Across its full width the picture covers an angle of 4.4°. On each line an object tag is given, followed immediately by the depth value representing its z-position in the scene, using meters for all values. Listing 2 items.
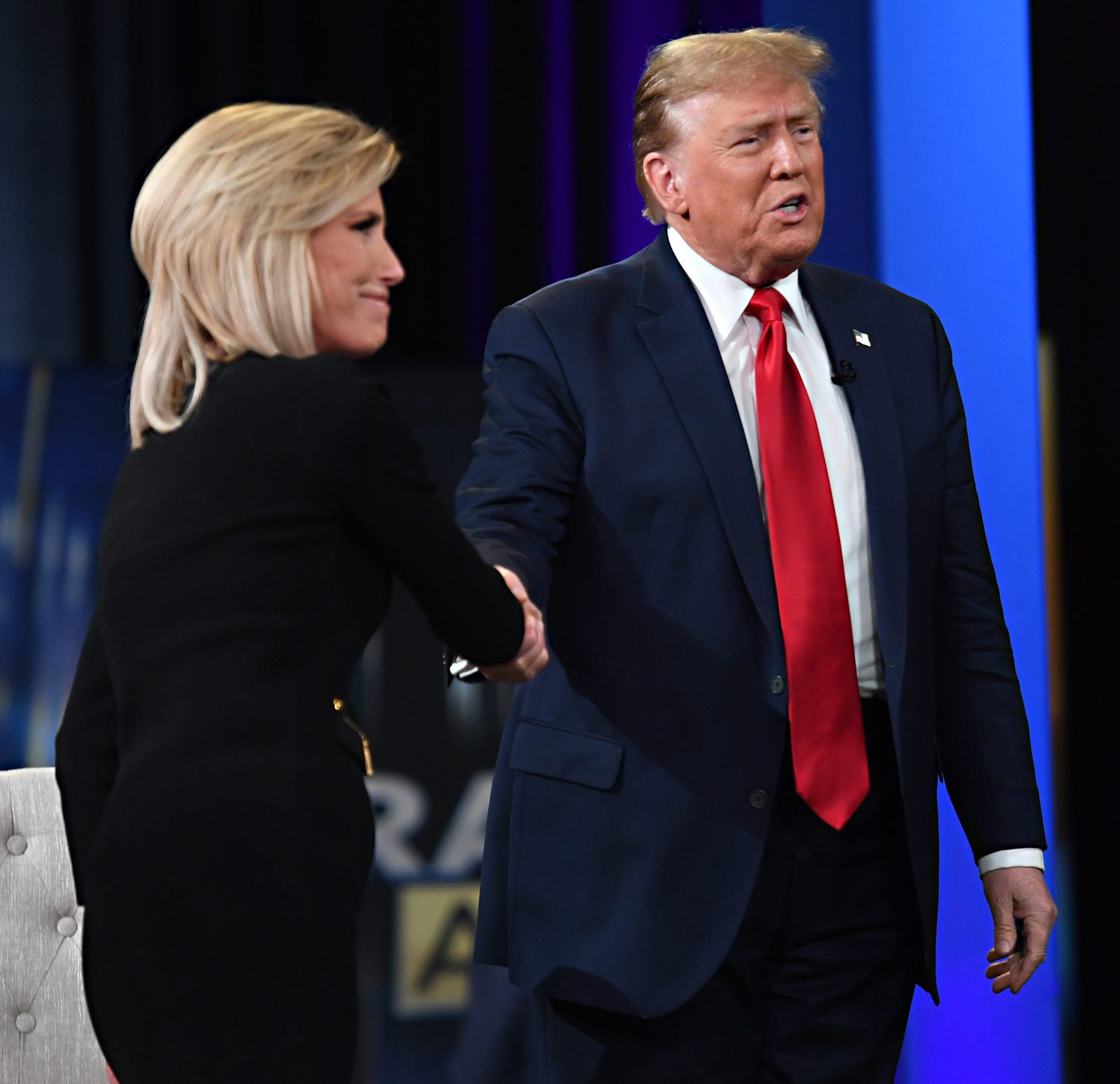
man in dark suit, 15.99
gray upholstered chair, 16.63
